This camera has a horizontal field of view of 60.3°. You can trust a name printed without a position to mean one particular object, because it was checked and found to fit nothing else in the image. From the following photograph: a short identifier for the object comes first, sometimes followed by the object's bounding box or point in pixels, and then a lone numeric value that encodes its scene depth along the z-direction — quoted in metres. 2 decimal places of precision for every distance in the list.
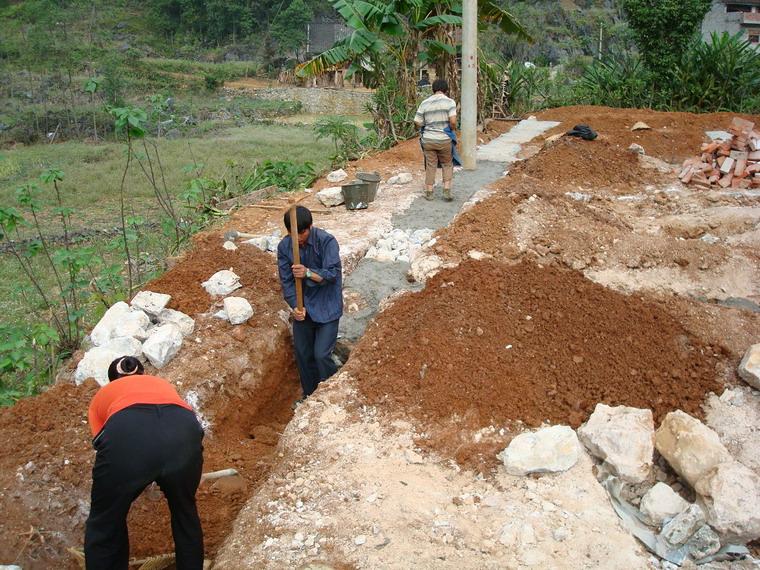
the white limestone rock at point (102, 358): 4.76
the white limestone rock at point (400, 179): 9.61
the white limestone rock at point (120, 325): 5.11
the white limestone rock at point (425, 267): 6.24
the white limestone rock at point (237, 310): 5.62
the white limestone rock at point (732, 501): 3.03
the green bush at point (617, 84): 14.45
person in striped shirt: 7.94
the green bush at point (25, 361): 5.00
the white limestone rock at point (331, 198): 8.68
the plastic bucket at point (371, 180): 8.51
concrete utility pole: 9.55
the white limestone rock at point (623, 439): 3.48
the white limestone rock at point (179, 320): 5.40
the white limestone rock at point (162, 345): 4.96
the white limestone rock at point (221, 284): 6.00
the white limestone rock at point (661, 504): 3.25
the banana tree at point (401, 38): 11.99
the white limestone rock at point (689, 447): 3.35
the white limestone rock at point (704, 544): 3.06
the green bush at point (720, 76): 12.91
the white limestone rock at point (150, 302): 5.40
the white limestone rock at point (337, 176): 10.15
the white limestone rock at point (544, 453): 3.60
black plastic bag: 10.83
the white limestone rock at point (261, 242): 6.93
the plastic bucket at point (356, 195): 8.29
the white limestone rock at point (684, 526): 3.10
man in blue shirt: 4.97
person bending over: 2.98
